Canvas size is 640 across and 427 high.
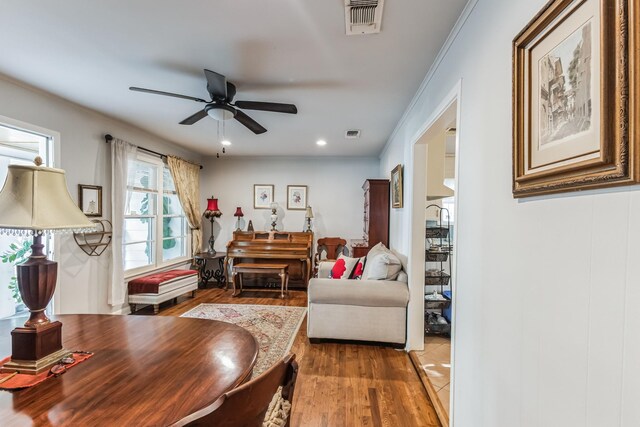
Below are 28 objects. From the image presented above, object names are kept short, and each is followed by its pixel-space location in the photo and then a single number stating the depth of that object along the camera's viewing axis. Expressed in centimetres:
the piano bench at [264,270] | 474
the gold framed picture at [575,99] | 65
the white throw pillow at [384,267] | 296
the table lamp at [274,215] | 562
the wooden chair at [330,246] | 558
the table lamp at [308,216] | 548
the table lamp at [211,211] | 550
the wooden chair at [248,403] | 59
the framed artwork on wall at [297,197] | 571
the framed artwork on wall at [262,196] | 577
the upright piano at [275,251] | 516
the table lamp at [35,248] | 101
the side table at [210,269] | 527
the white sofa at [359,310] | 285
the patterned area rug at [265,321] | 279
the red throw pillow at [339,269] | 357
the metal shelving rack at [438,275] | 315
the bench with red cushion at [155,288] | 382
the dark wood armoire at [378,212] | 421
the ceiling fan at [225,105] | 221
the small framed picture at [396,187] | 328
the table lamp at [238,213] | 562
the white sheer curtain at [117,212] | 355
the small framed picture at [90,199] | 319
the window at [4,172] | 271
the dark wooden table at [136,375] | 81
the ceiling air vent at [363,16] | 152
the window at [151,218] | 406
